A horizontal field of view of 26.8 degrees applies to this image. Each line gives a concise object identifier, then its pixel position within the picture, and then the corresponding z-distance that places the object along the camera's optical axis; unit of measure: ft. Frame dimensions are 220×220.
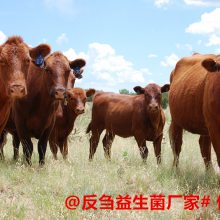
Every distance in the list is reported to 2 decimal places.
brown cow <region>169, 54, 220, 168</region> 19.76
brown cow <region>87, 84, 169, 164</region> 32.14
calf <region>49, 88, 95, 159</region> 32.53
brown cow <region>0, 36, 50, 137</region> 18.20
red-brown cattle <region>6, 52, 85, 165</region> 25.31
